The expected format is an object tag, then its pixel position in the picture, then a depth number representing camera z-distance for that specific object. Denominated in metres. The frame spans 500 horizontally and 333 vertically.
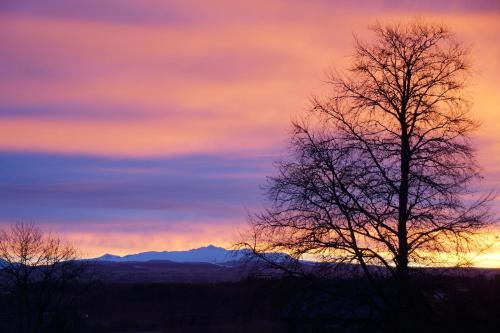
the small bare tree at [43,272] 54.16
